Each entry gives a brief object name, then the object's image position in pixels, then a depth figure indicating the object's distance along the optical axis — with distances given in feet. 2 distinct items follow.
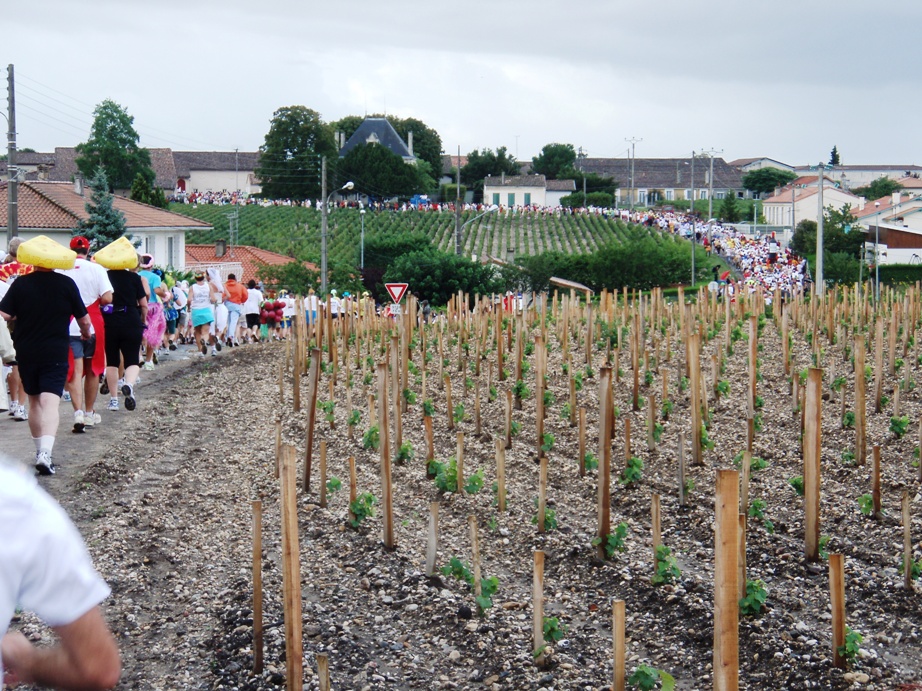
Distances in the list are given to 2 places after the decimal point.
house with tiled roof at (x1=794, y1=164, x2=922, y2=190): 618.85
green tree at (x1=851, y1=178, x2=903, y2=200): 443.32
